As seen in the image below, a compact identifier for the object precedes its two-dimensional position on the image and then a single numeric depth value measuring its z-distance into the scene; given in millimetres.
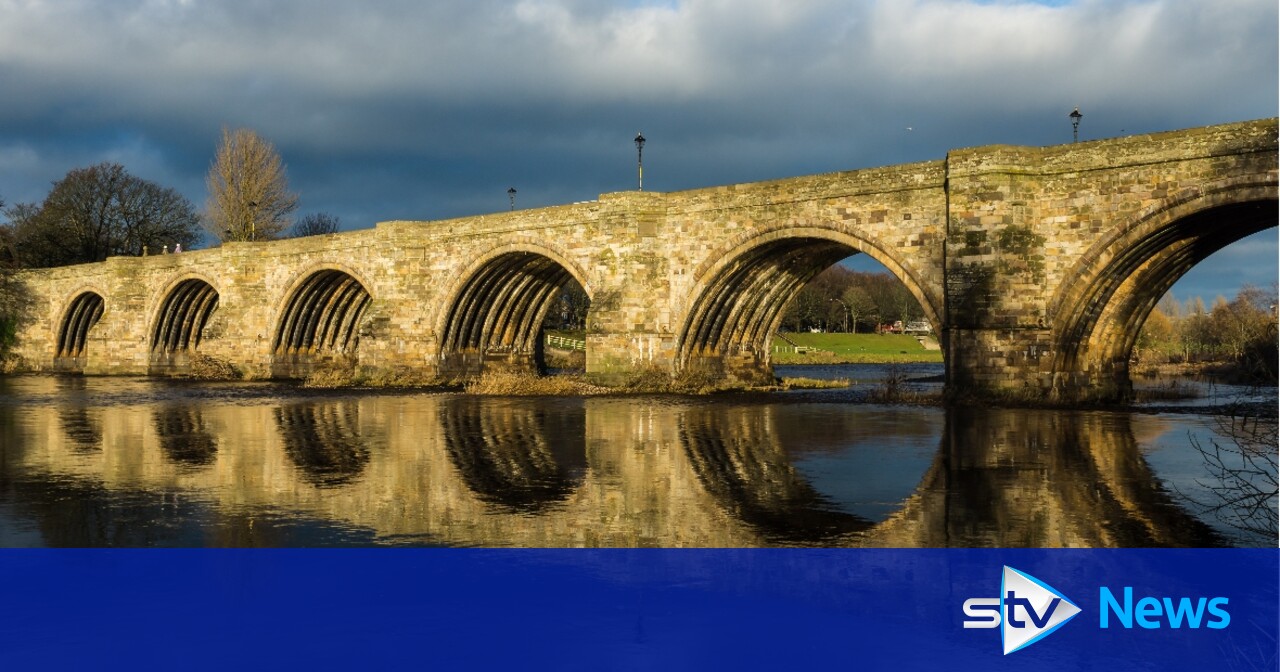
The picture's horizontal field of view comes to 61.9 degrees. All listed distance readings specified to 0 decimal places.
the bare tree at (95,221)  76812
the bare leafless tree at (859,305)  110625
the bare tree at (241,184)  63406
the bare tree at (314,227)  99688
